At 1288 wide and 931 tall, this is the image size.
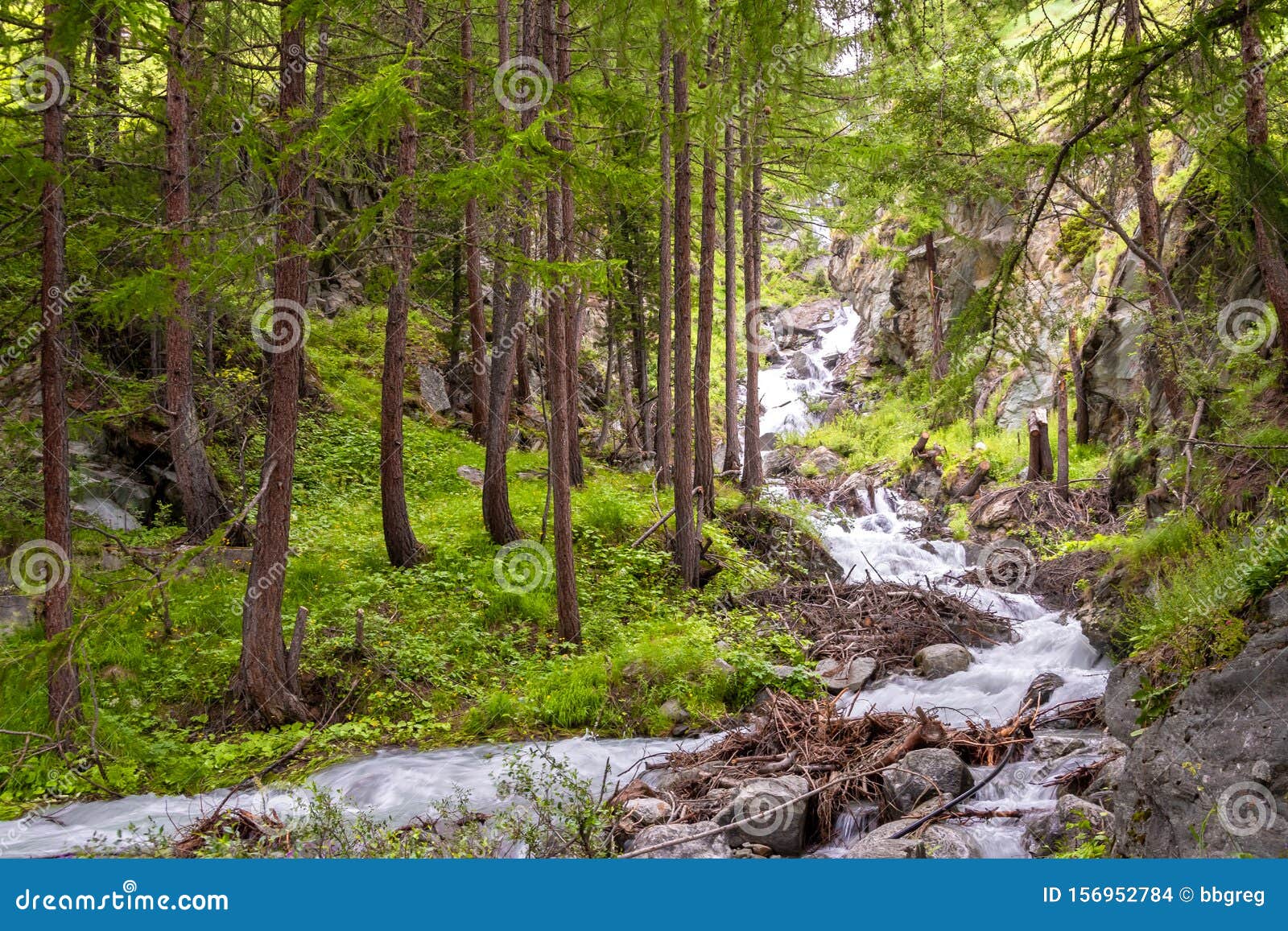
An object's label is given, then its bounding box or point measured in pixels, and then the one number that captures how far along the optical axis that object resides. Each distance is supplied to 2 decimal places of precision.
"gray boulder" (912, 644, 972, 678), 9.70
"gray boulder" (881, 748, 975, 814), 6.26
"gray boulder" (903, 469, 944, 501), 20.00
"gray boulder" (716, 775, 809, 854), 5.84
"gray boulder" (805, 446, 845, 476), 24.58
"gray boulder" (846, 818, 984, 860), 5.33
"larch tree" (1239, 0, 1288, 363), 6.29
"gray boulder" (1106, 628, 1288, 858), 4.00
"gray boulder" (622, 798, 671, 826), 6.20
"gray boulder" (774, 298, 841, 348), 40.78
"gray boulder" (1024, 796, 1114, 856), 5.09
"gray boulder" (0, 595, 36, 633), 8.75
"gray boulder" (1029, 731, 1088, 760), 6.90
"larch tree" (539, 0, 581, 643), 9.61
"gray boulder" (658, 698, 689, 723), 8.98
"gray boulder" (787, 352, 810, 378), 35.31
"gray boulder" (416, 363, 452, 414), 19.45
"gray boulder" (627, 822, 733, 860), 5.49
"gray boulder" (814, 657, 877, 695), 9.53
